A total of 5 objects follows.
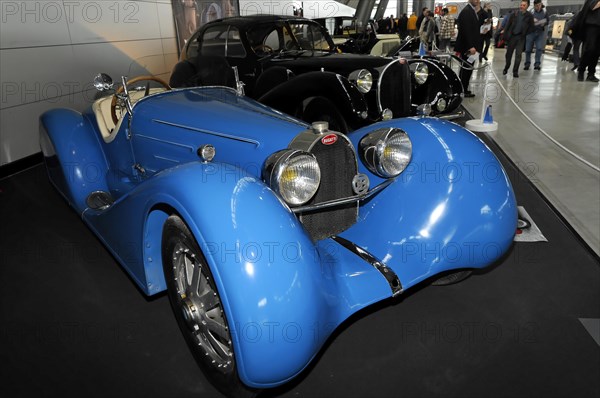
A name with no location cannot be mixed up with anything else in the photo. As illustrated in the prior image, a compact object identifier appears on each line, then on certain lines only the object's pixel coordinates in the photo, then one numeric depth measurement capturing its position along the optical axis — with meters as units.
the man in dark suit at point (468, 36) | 7.27
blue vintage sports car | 1.44
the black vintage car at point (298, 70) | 4.25
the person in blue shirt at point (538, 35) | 10.20
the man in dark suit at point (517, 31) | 9.10
